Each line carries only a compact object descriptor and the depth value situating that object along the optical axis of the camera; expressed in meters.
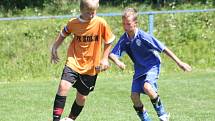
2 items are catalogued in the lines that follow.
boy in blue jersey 15.66
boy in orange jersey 15.26
